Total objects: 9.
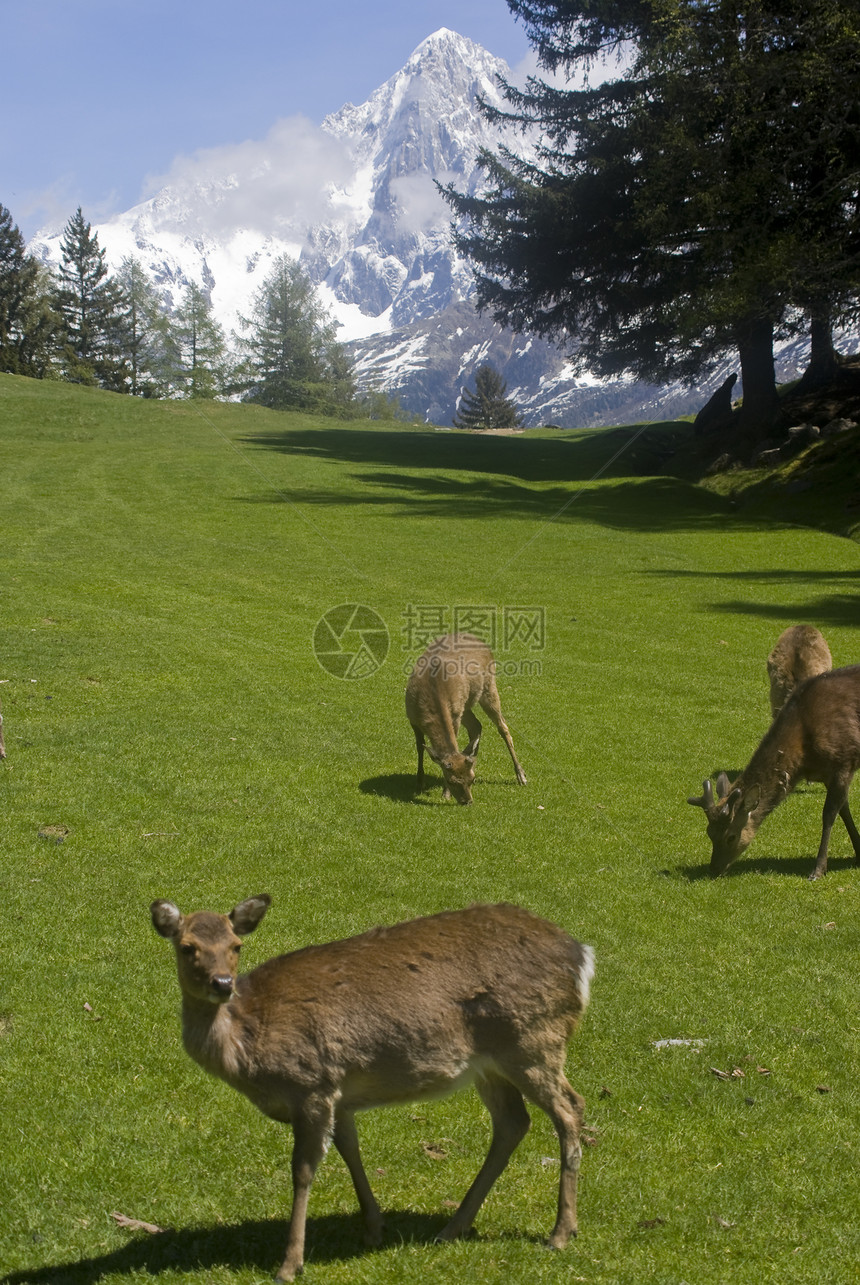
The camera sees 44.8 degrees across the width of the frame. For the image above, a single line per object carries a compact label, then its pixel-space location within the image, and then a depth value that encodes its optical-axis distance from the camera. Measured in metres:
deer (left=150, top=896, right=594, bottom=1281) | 5.29
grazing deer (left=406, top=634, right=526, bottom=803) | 13.54
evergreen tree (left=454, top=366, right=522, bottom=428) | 131.00
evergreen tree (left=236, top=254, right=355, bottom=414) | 106.06
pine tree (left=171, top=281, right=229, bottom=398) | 108.12
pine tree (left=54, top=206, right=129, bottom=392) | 105.44
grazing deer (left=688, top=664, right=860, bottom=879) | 11.59
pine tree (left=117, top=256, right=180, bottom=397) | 109.25
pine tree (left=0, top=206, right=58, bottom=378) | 93.69
